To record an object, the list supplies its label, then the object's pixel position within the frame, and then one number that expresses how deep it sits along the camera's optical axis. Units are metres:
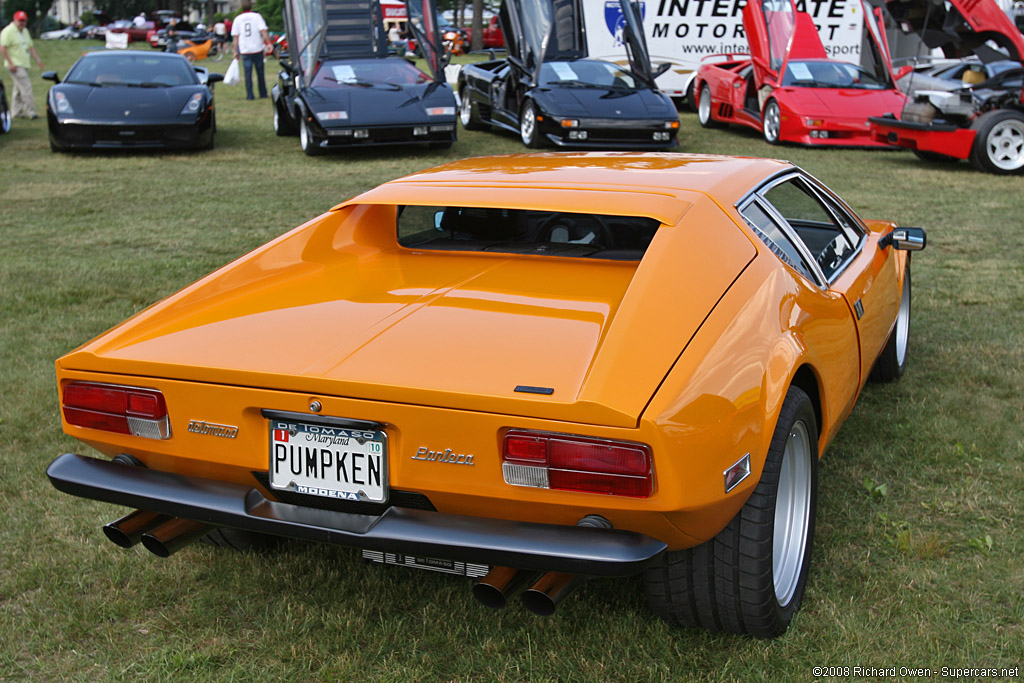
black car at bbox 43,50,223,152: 11.95
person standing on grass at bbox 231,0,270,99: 17.64
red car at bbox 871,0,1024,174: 11.53
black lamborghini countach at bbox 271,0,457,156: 12.05
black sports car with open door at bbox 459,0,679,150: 12.49
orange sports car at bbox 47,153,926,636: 2.27
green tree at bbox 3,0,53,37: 55.78
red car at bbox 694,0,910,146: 13.31
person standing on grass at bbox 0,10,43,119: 15.01
